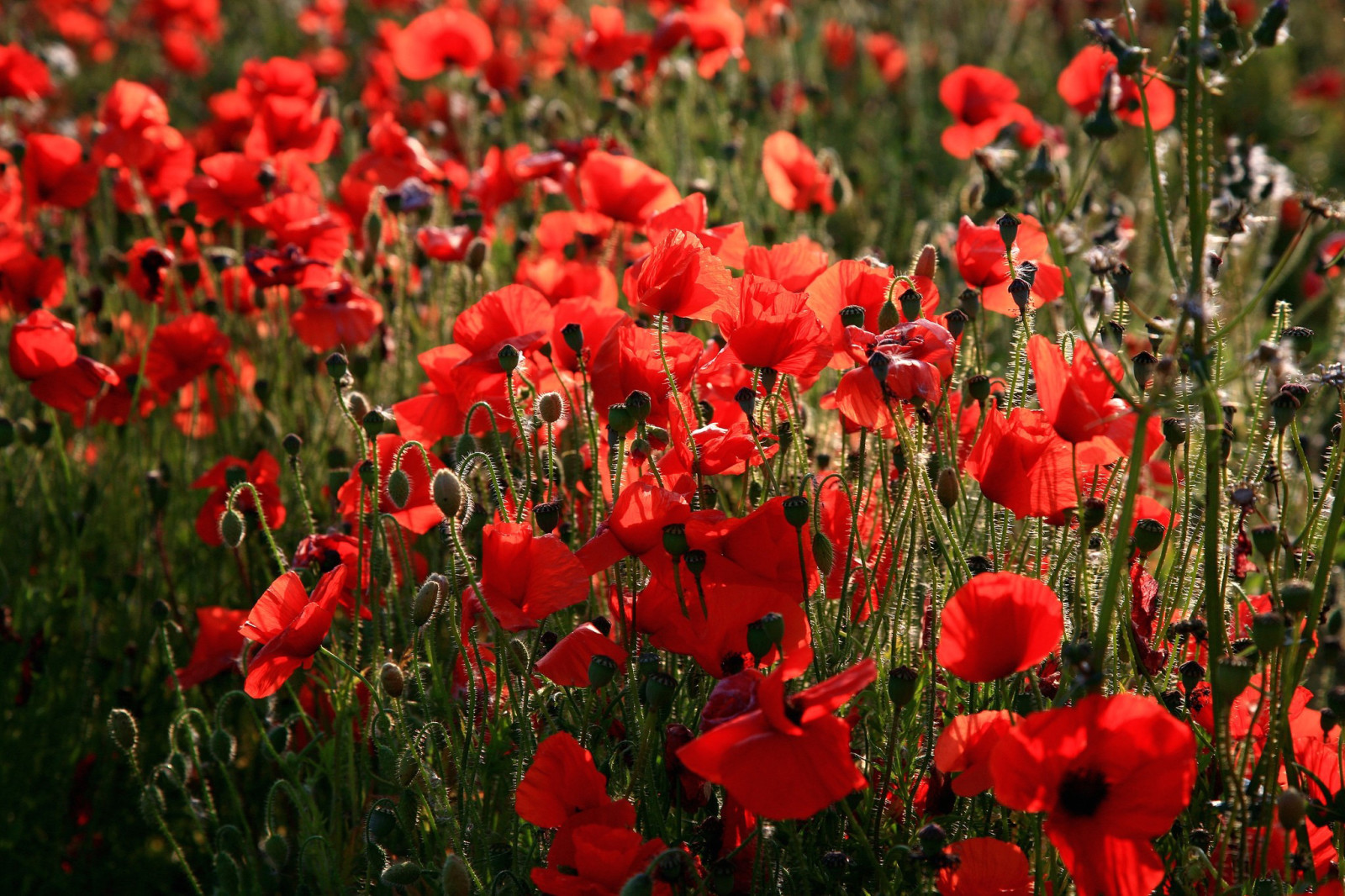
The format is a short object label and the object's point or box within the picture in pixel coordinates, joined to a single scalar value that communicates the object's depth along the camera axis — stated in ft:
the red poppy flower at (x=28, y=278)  9.87
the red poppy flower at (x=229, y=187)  9.92
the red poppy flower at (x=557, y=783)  8.11
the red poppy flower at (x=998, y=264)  8.65
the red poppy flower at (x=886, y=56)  18.24
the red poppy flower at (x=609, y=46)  13.56
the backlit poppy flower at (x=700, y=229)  8.85
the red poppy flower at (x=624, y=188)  9.70
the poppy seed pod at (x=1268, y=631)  7.87
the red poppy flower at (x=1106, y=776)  7.80
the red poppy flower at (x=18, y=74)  12.25
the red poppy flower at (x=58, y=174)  10.59
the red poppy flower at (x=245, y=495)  9.24
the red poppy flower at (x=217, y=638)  8.98
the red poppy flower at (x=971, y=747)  7.95
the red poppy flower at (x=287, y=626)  8.18
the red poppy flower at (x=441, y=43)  13.71
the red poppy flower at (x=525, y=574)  8.16
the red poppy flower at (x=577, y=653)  8.14
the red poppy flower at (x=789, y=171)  9.90
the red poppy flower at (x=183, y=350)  9.61
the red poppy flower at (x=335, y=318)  9.60
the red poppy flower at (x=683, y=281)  8.39
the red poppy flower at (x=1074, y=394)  8.10
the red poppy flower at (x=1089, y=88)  9.96
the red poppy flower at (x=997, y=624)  7.92
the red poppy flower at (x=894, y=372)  8.16
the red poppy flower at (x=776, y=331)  8.34
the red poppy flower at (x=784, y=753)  7.84
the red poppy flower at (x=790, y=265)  8.82
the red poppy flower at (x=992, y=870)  8.02
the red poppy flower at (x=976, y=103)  11.02
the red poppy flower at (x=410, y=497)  8.71
